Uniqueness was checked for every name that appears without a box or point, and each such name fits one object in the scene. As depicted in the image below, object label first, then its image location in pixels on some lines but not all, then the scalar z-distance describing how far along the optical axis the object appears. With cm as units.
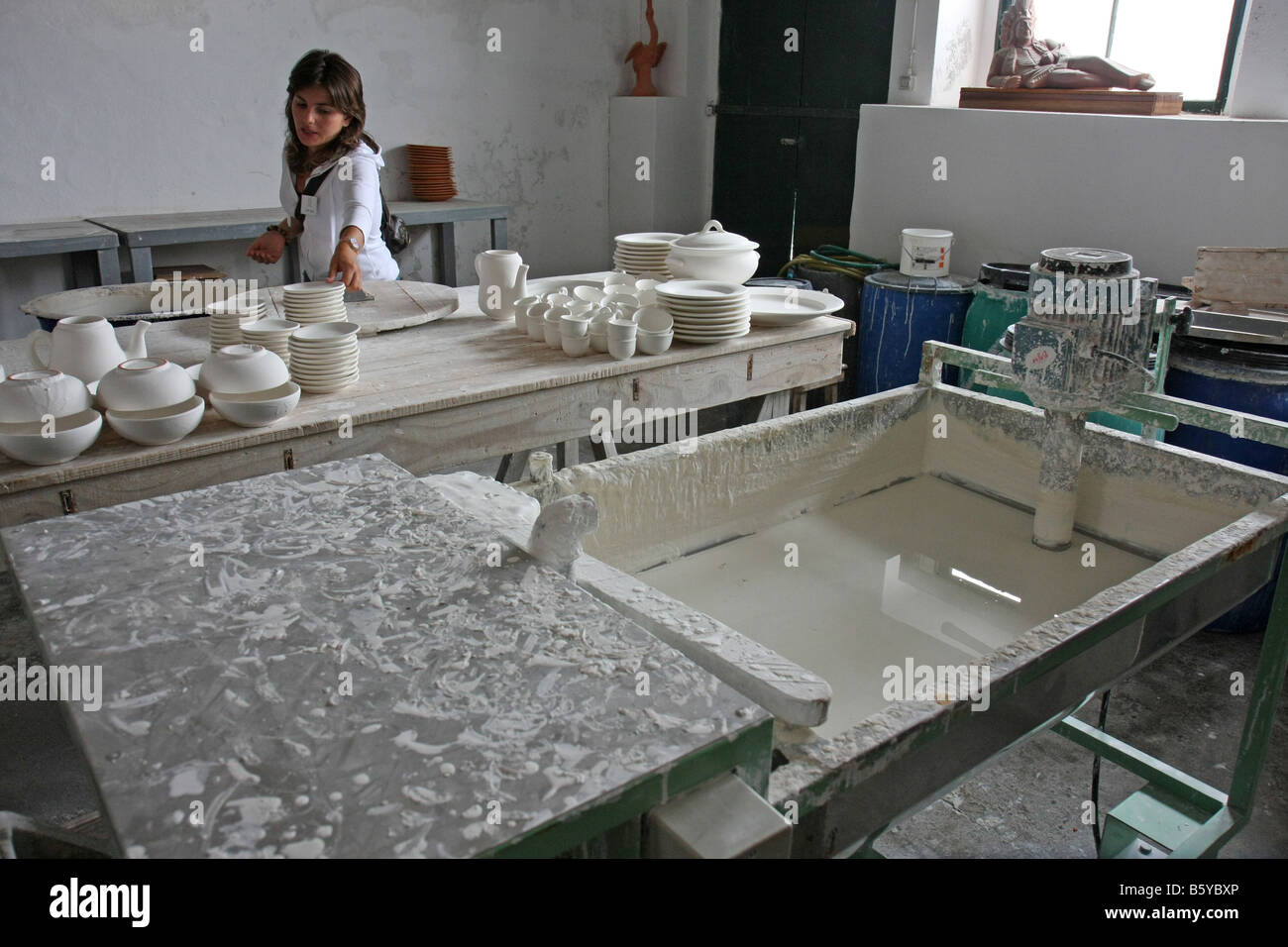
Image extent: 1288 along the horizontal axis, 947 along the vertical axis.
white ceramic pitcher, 274
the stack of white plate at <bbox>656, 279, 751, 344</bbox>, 260
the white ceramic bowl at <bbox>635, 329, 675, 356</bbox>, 250
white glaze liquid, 171
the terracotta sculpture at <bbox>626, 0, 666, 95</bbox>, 608
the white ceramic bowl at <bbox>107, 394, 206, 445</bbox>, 178
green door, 492
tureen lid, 282
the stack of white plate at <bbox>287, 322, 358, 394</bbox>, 210
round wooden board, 262
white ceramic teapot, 200
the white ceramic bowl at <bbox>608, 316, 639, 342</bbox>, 242
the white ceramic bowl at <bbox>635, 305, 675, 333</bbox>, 254
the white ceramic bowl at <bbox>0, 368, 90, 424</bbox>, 172
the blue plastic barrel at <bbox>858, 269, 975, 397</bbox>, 396
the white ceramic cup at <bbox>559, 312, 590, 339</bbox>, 245
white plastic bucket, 412
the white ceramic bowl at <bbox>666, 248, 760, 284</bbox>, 281
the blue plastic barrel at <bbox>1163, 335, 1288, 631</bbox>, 267
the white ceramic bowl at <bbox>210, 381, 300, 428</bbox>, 189
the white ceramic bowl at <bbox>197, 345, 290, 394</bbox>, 195
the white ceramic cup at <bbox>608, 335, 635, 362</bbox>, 243
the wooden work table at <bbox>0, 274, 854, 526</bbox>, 177
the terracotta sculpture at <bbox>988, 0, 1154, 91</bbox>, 397
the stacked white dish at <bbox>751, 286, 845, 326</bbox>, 282
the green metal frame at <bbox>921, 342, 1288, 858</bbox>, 186
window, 393
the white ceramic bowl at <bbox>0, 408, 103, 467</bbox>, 167
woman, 294
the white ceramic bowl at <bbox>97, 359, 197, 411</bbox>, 183
